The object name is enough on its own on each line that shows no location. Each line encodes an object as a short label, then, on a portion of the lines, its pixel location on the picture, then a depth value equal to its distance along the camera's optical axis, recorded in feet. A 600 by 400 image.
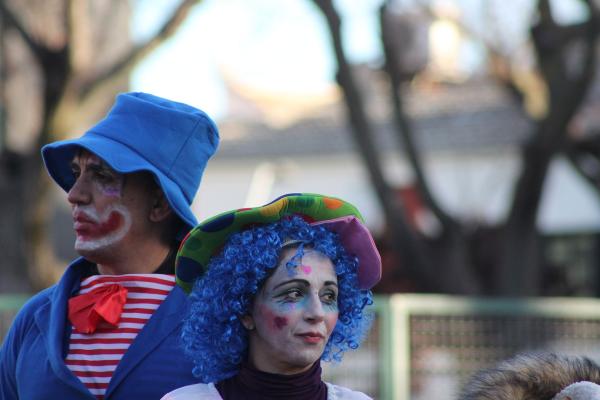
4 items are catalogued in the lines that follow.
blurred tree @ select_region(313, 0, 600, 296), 61.77
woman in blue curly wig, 18.49
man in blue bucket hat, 20.33
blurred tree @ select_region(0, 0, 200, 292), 59.26
